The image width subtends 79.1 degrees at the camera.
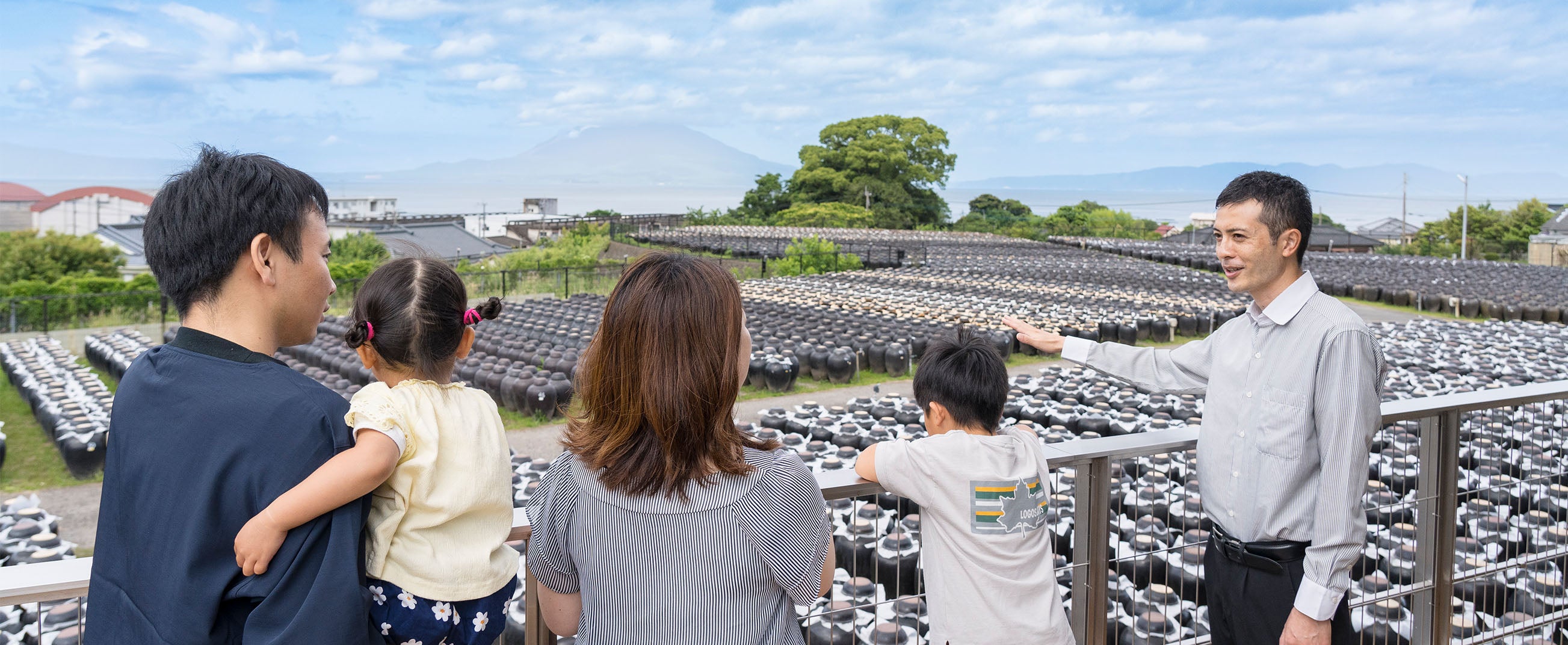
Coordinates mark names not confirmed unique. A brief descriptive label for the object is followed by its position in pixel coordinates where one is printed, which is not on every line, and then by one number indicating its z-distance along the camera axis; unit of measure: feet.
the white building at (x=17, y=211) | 272.51
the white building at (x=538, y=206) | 406.62
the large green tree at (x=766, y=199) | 246.88
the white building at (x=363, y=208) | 301.00
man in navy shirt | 4.68
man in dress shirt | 7.79
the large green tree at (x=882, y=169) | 233.76
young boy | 7.88
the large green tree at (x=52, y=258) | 118.52
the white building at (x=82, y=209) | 284.41
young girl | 5.44
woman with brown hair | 5.54
